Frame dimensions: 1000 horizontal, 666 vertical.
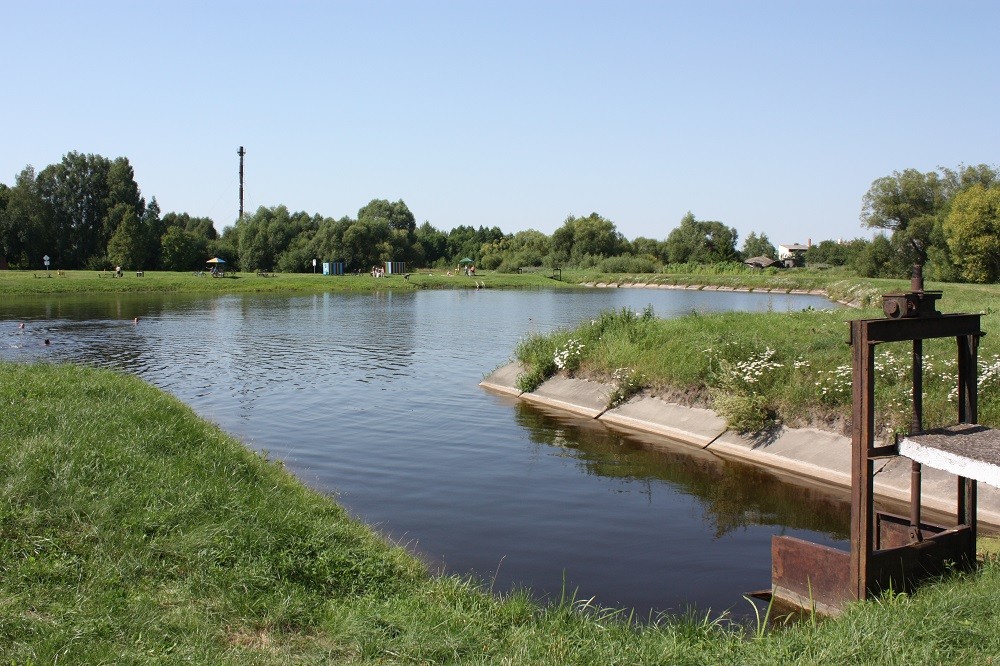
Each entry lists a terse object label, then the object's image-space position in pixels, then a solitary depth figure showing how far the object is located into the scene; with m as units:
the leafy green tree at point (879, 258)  95.94
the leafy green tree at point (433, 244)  170.38
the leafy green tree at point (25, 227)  104.31
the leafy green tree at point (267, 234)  123.97
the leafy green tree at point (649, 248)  158.25
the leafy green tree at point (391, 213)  164.25
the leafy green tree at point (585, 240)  151.50
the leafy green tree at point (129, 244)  105.88
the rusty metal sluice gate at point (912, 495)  8.08
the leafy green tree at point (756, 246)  186.12
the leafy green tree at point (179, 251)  110.01
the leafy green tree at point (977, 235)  73.62
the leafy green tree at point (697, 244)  147.75
